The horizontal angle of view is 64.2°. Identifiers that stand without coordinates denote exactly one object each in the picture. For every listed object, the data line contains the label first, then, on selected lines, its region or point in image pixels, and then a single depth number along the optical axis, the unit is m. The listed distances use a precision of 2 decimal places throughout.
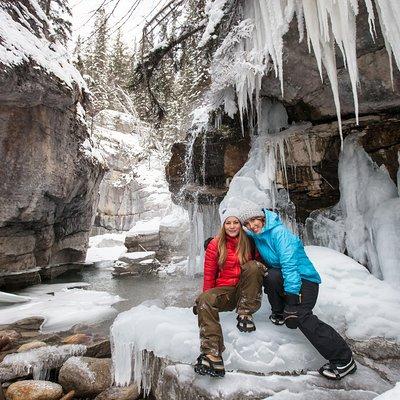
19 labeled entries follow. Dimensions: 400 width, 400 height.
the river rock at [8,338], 6.49
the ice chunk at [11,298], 10.49
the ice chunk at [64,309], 8.62
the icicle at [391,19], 2.99
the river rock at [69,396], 4.51
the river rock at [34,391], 4.46
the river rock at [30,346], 6.04
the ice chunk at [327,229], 6.80
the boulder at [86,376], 4.61
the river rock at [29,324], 7.95
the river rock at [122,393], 4.06
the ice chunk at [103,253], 24.94
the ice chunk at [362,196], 5.94
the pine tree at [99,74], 38.06
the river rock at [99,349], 5.78
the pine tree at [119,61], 36.98
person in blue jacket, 3.00
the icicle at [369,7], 2.94
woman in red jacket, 3.05
